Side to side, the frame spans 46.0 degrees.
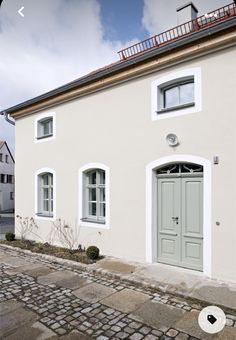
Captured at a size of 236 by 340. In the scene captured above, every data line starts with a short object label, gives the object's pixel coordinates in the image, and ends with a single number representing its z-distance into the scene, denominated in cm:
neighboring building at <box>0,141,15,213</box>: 3246
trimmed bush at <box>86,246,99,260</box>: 688
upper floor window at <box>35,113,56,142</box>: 934
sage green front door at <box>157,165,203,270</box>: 586
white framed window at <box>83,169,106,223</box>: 785
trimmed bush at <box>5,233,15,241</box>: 982
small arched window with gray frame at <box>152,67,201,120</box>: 581
